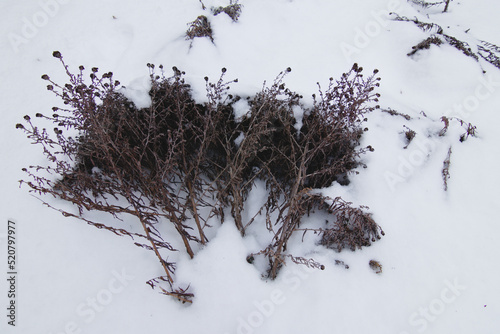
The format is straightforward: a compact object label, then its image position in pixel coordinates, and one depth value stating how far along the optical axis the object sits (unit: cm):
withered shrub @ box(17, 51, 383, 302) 209
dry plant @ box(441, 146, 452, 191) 247
